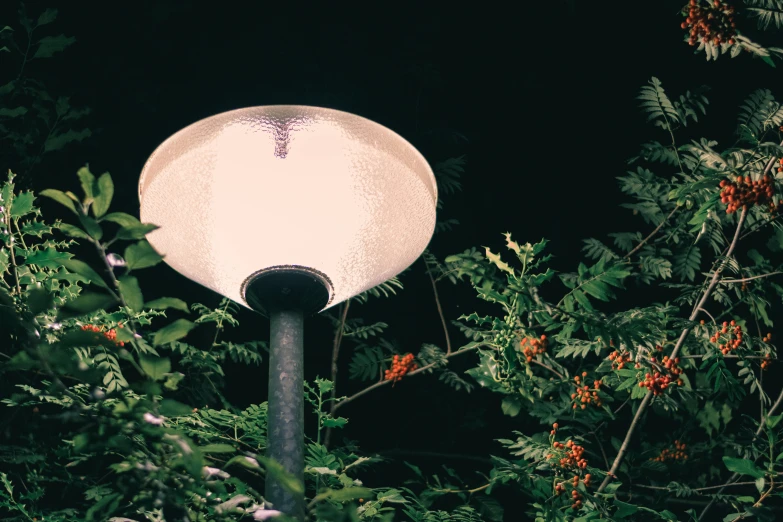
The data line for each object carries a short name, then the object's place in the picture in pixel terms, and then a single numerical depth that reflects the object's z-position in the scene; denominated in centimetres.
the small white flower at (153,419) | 126
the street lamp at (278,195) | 210
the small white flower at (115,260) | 153
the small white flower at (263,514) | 140
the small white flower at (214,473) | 144
